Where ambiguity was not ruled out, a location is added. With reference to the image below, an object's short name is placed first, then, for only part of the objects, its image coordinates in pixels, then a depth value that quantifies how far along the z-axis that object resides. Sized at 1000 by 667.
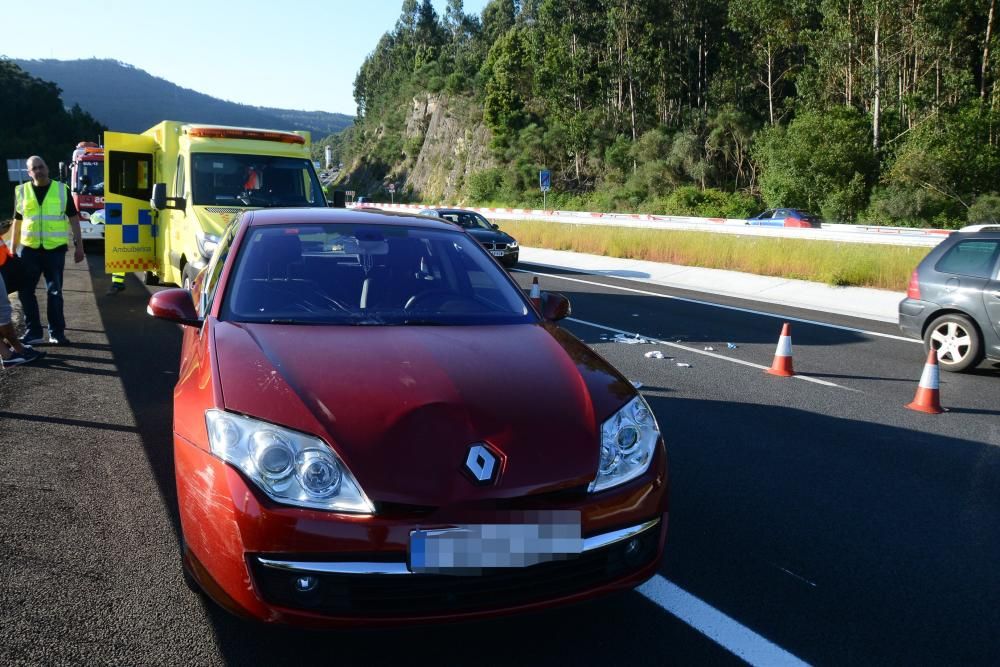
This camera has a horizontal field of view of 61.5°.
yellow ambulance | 10.30
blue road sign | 32.79
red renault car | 2.74
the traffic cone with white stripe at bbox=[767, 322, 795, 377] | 8.45
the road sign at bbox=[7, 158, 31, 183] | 40.38
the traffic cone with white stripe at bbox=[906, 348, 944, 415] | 7.06
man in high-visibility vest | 9.09
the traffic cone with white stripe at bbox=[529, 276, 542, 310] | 4.71
